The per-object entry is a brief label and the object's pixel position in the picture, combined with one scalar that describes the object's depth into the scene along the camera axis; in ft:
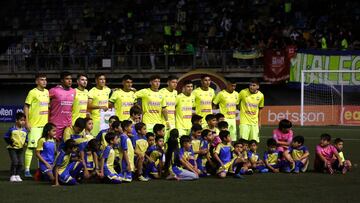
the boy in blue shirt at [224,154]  49.49
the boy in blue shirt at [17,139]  47.85
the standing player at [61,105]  50.44
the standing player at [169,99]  54.54
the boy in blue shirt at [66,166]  44.75
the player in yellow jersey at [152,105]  54.24
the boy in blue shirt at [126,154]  46.62
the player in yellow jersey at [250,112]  58.49
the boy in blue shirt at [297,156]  52.37
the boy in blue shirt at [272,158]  52.42
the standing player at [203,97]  57.57
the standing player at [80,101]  51.98
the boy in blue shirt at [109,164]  45.98
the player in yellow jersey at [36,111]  50.14
